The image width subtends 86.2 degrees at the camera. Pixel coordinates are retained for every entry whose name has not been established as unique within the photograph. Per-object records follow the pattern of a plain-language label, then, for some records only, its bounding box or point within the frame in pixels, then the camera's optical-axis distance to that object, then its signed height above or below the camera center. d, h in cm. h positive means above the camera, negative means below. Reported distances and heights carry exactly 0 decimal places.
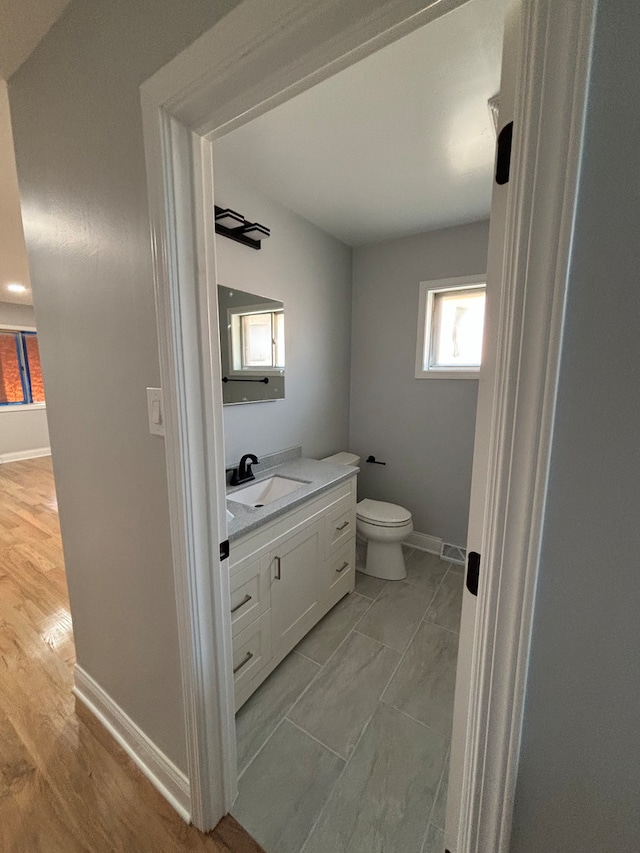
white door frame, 43 +12
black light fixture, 166 +78
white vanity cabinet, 141 -96
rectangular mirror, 189 +20
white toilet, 229 -104
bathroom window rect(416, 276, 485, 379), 248 +38
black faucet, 191 -52
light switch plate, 92 -8
